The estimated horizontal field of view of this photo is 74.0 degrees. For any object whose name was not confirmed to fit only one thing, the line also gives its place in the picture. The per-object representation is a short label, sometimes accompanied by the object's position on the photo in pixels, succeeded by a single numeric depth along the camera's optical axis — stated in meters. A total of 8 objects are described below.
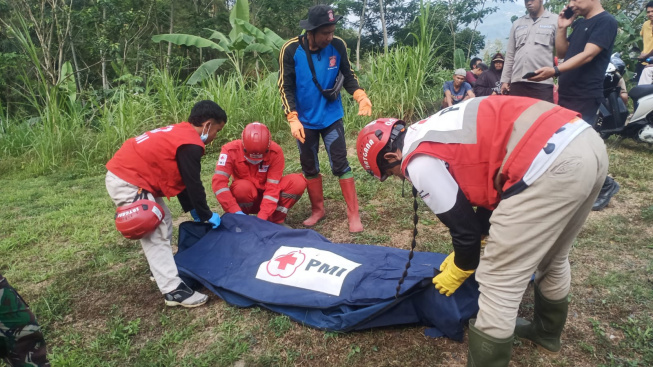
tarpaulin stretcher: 2.37
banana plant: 8.56
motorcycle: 5.57
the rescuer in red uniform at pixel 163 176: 2.89
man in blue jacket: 3.82
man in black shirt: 3.58
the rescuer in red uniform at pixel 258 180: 3.91
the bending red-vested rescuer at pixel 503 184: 1.70
